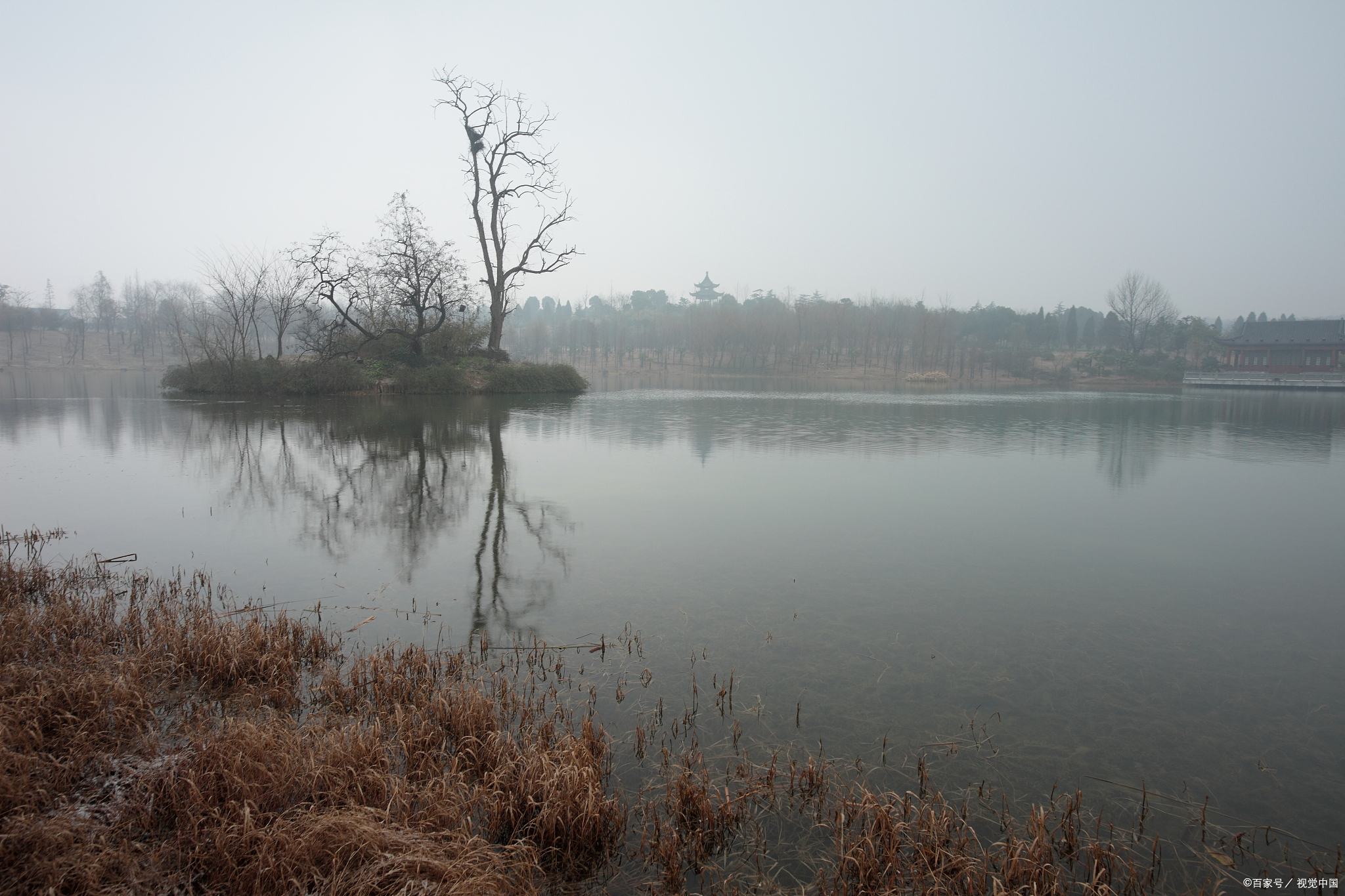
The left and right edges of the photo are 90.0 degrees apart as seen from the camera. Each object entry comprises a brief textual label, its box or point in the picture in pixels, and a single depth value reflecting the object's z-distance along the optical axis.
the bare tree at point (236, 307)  24.89
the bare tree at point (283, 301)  25.88
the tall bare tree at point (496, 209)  28.98
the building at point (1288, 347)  50.94
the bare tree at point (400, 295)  25.77
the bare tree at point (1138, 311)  68.38
